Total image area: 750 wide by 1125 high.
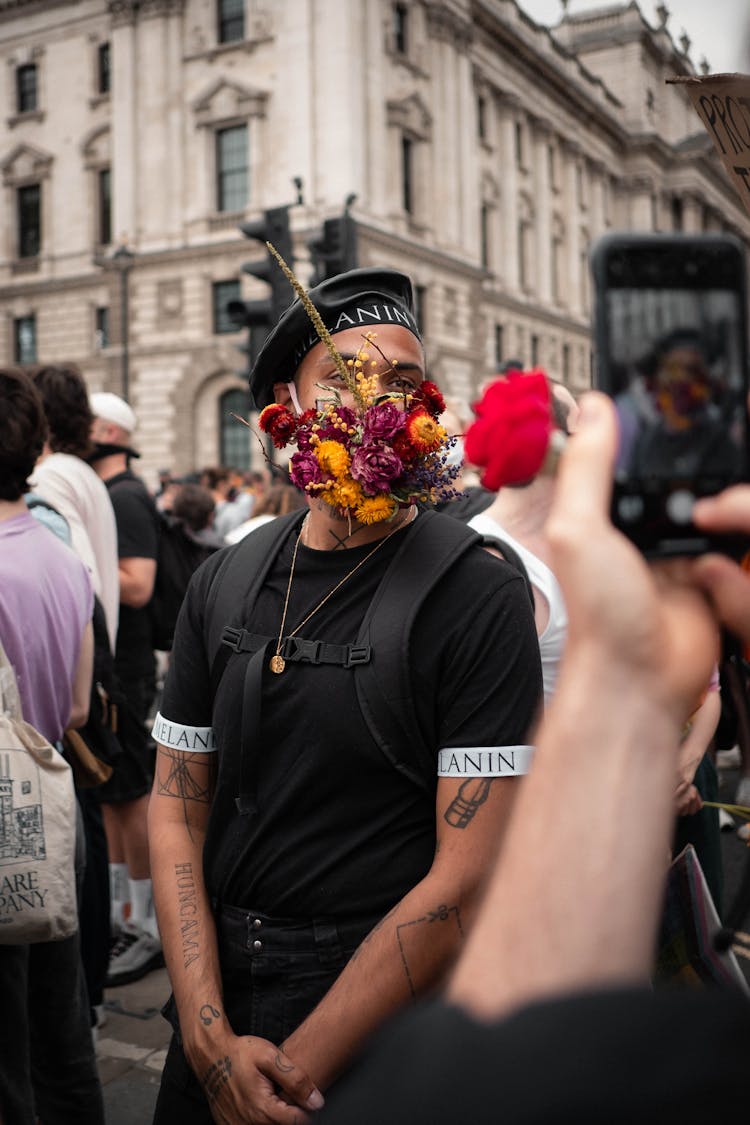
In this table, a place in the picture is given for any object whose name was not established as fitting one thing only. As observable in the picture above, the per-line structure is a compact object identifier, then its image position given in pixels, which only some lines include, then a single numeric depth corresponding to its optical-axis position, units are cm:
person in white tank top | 269
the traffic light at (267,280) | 772
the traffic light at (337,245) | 823
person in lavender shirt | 256
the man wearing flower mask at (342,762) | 174
